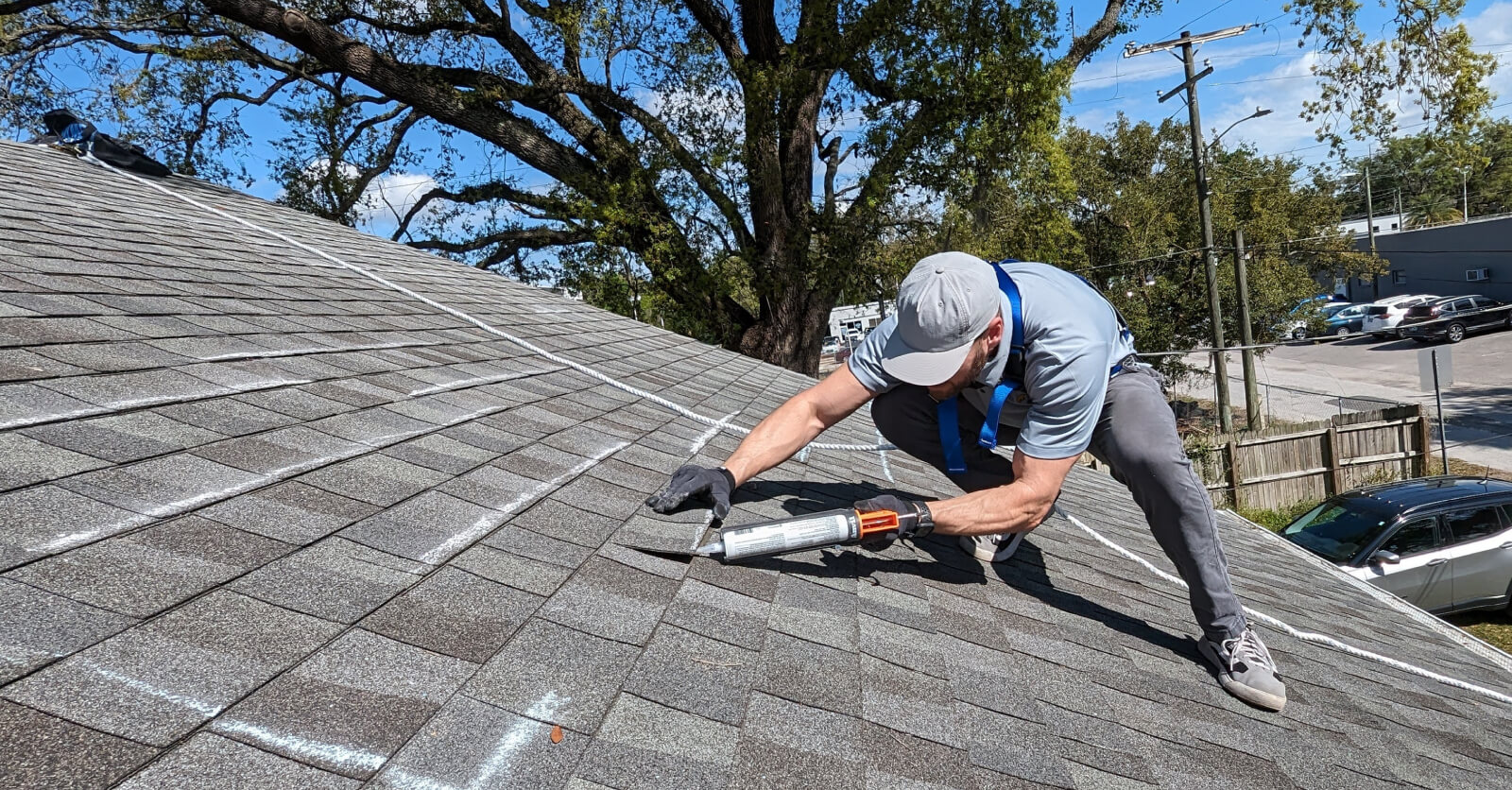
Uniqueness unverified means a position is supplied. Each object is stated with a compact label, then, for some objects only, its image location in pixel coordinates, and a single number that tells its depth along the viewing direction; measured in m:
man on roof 2.61
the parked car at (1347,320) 33.59
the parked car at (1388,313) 29.78
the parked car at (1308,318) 25.86
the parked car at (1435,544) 8.97
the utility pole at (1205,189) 17.17
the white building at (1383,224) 51.44
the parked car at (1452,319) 28.27
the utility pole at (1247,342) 18.20
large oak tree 12.43
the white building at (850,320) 53.84
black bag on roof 6.70
